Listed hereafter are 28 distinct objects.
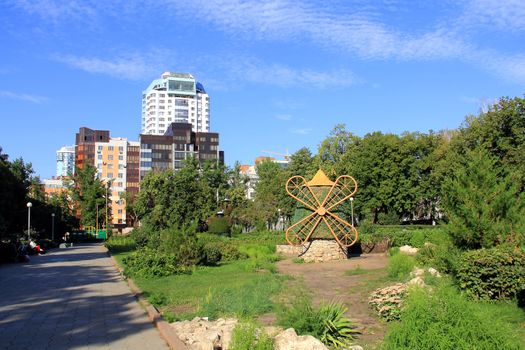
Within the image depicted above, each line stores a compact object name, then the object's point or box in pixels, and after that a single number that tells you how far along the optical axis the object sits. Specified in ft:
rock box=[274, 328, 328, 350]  22.12
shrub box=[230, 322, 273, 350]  19.97
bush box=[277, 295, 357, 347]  25.18
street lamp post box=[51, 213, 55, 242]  187.52
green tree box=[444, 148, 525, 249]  37.88
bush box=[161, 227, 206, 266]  67.67
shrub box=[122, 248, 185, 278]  59.88
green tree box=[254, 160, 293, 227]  178.41
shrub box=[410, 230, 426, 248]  94.41
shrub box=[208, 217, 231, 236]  151.33
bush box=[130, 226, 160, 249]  97.19
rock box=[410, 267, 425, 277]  42.54
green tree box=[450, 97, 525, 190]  117.50
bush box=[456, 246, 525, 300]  32.63
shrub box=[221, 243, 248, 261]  86.02
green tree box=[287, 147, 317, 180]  176.35
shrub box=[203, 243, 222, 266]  74.98
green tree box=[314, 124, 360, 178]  180.72
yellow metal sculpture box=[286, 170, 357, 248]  77.46
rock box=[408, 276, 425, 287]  33.13
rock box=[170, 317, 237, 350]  23.63
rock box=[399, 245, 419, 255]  76.87
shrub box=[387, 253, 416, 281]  46.90
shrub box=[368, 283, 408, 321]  30.16
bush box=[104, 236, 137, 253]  125.18
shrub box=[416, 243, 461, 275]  38.83
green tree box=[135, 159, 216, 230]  156.46
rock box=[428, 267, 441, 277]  42.83
